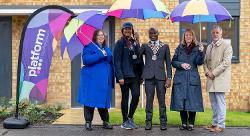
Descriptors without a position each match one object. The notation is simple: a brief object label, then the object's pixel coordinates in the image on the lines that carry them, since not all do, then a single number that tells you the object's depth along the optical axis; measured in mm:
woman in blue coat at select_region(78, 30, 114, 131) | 9062
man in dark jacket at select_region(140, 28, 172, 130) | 9047
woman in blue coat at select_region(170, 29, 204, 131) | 9055
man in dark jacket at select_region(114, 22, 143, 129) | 9039
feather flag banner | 9211
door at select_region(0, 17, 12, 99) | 13039
